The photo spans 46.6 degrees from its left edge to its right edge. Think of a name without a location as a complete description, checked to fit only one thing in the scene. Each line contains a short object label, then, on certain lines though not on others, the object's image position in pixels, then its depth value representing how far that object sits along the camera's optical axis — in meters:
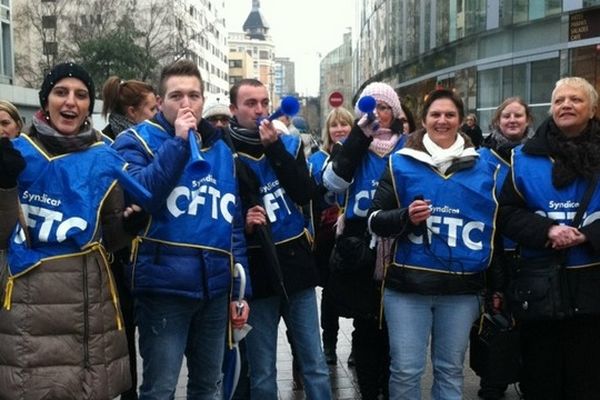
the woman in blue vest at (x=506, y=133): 4.88
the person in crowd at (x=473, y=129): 9.42
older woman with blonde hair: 3.58
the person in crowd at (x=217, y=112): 4.77
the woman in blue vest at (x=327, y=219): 5.39
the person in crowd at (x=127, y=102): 4.69
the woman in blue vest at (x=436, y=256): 3.70
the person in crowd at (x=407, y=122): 4.69
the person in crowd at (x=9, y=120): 5.27
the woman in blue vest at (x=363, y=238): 4.16
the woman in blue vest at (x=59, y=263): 2.82
